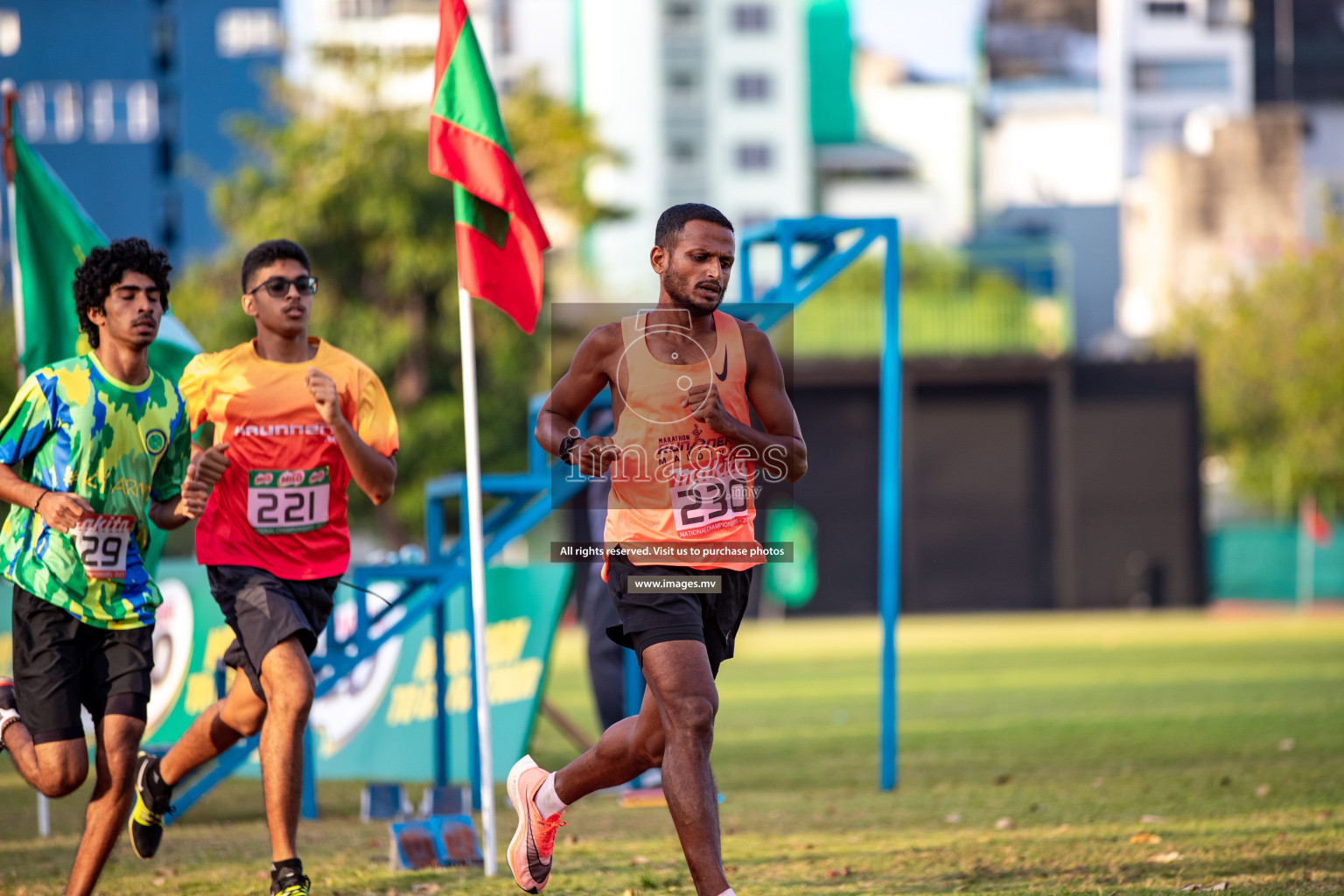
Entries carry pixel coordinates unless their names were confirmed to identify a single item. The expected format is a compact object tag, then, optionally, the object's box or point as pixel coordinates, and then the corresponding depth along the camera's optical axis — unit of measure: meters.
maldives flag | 13.40
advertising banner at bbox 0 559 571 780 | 18.81
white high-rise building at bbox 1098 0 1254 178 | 164.25
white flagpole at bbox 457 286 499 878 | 12.56
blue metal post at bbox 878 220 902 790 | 17.62
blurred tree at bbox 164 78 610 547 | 61.69
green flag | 16.52
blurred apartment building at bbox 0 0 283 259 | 125.62
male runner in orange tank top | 9.87
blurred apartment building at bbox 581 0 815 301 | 155.00
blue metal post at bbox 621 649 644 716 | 17.47
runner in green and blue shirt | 10.85
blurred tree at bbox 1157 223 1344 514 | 88.75
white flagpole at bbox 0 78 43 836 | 16.03
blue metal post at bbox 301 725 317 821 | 16.80
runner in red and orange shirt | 11.50
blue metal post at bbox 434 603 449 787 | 16.91
